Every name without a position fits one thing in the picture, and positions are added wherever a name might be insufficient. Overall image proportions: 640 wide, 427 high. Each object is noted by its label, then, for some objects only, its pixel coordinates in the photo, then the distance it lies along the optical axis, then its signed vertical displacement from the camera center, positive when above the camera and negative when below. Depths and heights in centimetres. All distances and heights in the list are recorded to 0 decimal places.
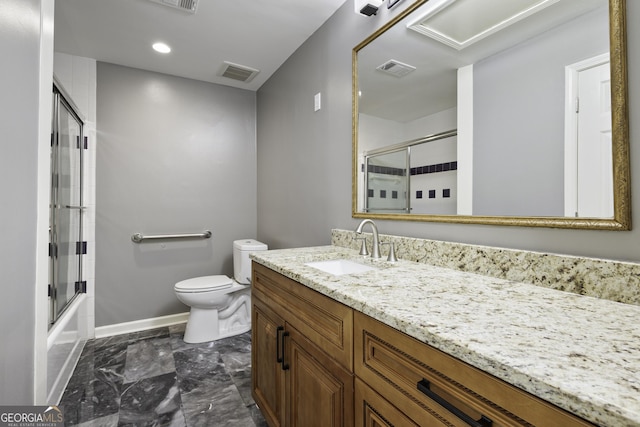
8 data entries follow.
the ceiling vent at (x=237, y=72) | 262 +132
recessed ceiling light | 228 +131
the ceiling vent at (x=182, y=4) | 180 +130
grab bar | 263 -21
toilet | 232 -72
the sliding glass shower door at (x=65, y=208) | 177 +4
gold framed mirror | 83 +37
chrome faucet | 142 -15
